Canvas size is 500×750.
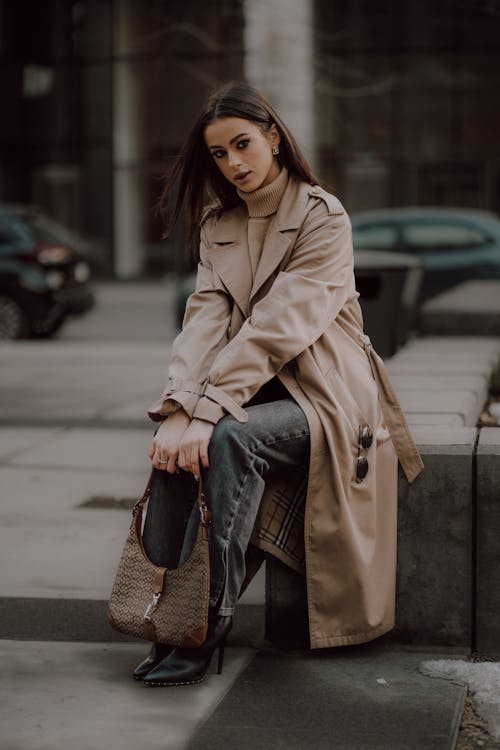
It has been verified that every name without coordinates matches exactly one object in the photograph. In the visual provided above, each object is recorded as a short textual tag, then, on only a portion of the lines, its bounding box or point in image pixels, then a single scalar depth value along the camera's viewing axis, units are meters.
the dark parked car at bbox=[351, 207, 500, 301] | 16.06
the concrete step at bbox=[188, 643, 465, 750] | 3.47
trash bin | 8.69
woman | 3.91
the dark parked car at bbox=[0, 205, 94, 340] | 15.70
